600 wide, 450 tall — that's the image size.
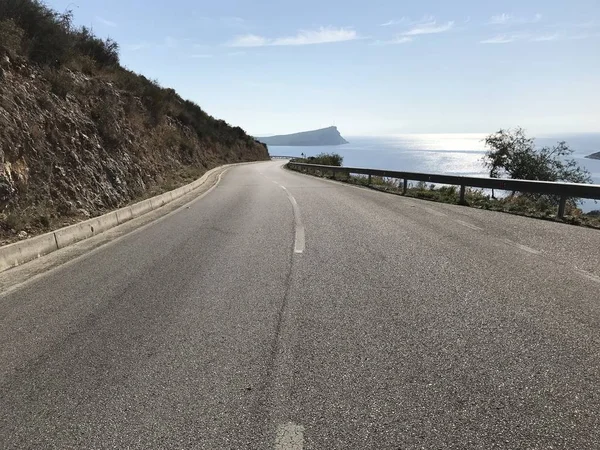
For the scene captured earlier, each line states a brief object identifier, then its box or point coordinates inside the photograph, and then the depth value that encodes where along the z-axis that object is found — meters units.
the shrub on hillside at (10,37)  11.70
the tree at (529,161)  25.88
